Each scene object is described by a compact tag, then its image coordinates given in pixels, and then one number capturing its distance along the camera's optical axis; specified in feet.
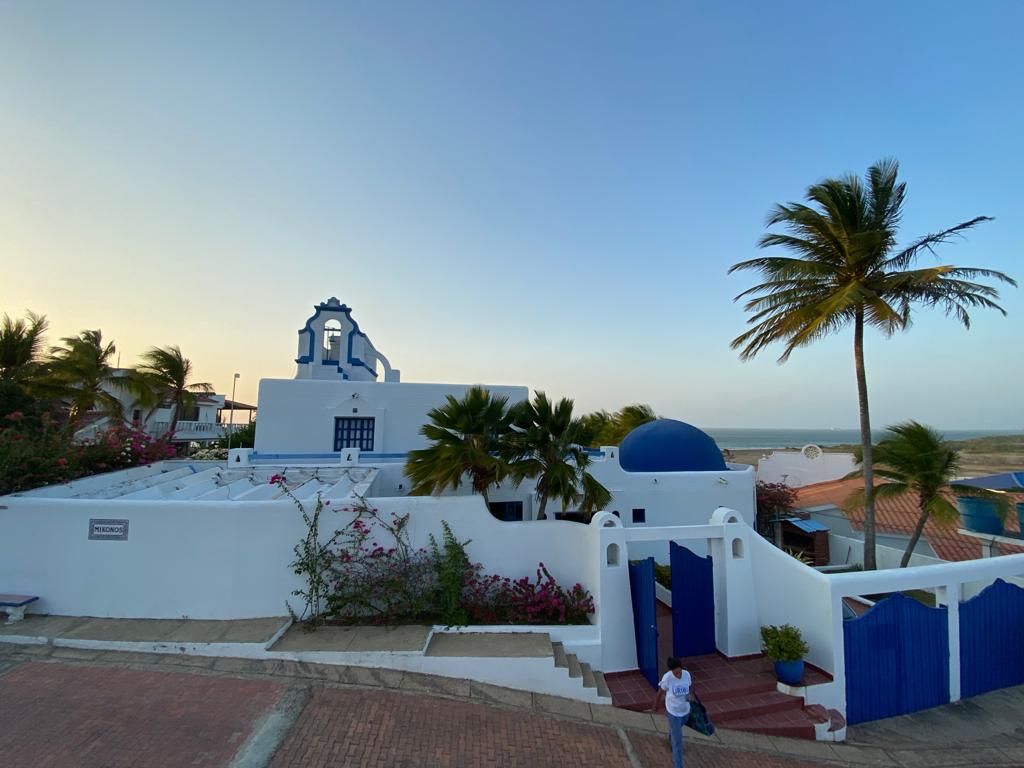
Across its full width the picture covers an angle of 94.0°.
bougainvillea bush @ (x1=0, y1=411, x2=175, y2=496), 28.19
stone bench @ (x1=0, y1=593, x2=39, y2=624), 24.70
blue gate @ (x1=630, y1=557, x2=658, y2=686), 24.80
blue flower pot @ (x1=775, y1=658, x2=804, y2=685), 24.43
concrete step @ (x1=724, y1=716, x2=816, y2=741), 23.04
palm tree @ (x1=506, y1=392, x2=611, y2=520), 30.37
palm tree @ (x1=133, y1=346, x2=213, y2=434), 83.15
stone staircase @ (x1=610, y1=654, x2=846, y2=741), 23.18
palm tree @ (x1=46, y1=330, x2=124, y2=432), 67.10
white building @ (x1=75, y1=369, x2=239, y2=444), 77.10
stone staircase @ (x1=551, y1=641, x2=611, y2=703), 24.13
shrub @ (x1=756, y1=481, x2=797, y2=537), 59.57
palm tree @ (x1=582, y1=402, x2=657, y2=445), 93.86
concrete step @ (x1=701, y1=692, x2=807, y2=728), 23.25
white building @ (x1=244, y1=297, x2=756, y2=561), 45.60
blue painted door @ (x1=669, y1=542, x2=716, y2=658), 28.04
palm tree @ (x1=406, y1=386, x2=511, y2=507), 29.81
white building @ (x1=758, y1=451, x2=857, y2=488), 101.71
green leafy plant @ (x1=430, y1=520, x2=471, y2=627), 26.73
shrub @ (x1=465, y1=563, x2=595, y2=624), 26.94
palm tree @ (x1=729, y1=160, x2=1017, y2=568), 38.68
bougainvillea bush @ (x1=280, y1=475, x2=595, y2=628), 26.48
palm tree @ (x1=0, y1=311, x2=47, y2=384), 60.59
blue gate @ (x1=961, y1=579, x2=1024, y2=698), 28.04
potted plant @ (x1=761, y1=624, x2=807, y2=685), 24.23
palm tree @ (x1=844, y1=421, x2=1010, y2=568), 39.01
